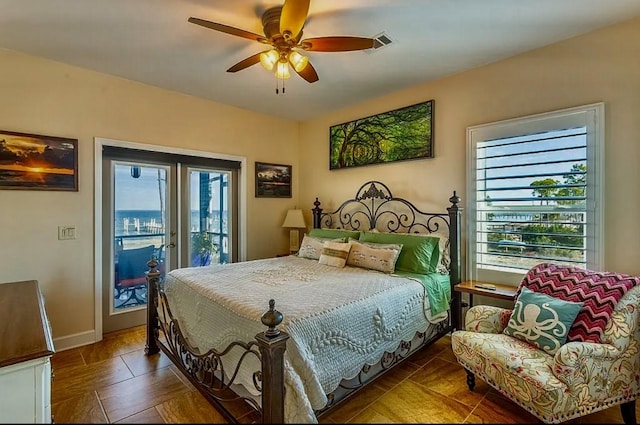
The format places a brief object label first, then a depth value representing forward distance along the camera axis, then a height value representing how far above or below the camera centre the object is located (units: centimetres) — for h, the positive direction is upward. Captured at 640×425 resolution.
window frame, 230 +40
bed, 156 -68
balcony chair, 338 -72
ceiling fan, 178 +114
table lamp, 445 -20
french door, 327 -10
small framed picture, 435 +46
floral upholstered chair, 158 -81
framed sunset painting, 261 +45
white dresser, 120 -63
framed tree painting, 336 +91
